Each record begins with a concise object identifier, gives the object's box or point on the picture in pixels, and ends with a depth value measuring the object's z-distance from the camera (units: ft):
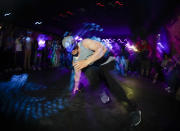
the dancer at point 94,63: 8.64
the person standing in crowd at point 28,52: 25.77
